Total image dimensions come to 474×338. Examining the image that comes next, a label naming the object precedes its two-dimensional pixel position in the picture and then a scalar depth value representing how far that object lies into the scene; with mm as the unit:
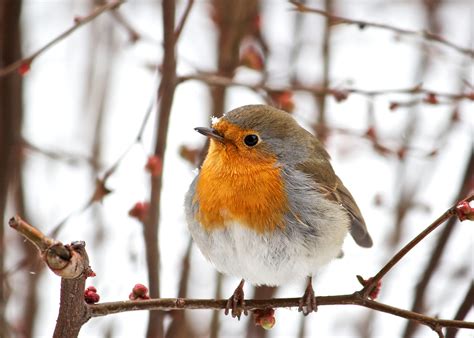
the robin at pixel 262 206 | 5422
